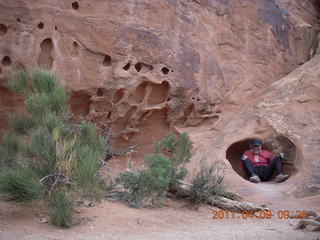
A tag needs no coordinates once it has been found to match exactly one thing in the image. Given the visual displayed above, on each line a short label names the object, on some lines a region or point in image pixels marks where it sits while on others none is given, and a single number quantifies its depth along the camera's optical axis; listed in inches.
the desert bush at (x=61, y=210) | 152.4
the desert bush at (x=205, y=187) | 214.5
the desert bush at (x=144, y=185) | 197.3
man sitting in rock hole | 274.4
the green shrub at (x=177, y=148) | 237.6
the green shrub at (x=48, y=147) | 156.0
